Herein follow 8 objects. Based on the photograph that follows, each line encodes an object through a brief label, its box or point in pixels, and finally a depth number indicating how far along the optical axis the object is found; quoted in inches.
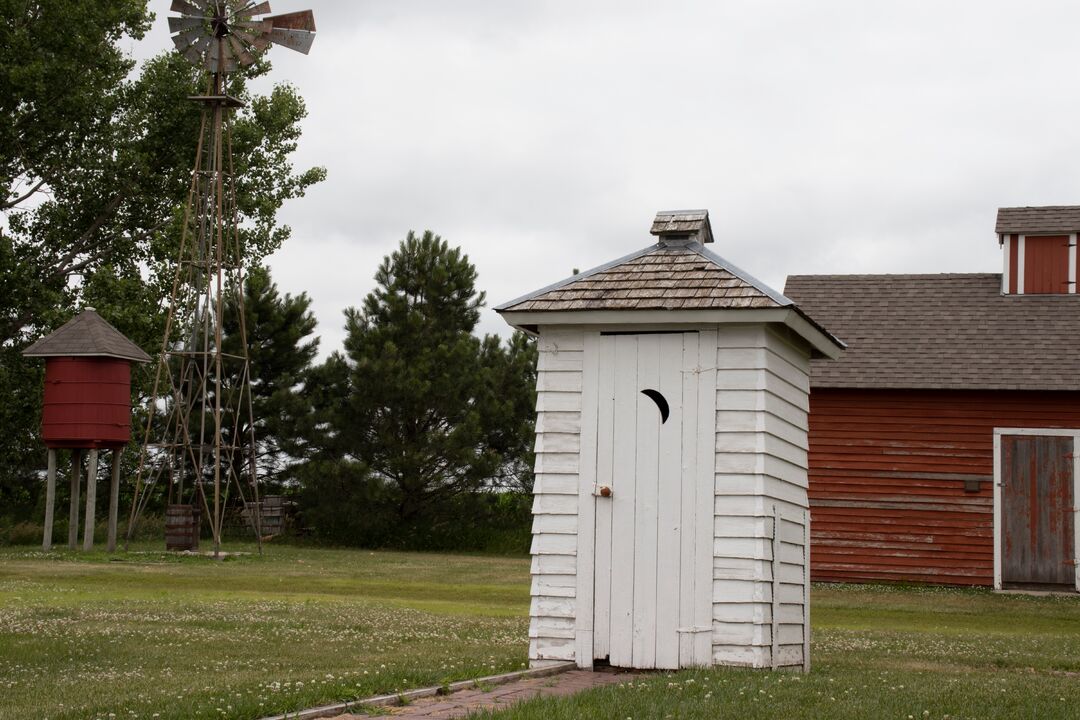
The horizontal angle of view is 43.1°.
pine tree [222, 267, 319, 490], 1519.4
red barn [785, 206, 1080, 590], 909.2
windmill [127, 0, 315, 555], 1024.2
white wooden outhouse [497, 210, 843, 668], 386.6
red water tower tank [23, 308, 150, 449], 1062.4
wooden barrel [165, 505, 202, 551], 1084.5
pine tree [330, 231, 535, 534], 1374.3
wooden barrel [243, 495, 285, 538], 1437.0
